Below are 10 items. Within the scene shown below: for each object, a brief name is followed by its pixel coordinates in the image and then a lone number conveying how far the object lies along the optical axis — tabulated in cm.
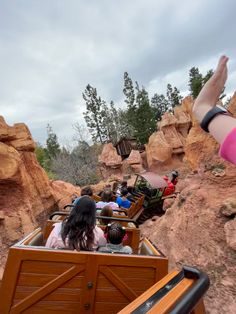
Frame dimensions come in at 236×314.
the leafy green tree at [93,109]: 3193
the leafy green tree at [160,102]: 4224
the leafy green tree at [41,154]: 2974
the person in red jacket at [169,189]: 922
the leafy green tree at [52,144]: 3288
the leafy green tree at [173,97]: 3585
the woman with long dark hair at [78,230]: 199
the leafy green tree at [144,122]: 2822
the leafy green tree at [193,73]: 3615
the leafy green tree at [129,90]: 3200
